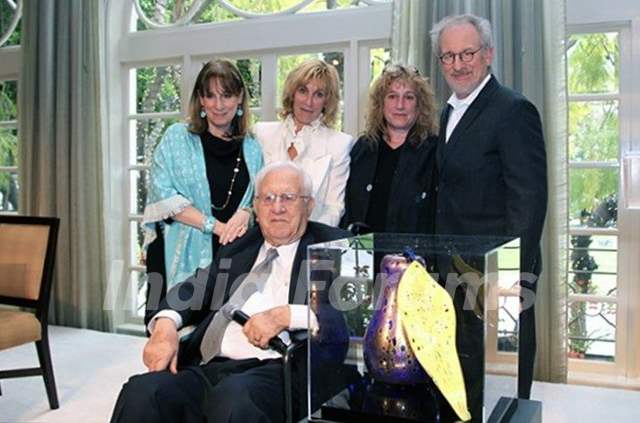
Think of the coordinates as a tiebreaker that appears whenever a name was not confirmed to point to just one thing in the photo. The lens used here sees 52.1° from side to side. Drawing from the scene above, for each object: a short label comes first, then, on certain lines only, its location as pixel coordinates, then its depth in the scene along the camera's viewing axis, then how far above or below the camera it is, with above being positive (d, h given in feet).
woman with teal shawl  8.08 +0.53
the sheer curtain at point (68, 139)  13.42 +1.60
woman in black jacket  7.64 +0.67
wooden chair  9.07 -0.98
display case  4.47 -0.80
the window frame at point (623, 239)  10.18 -0.36
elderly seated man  5.53 -1.01
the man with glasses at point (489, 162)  6.55 +0.56
